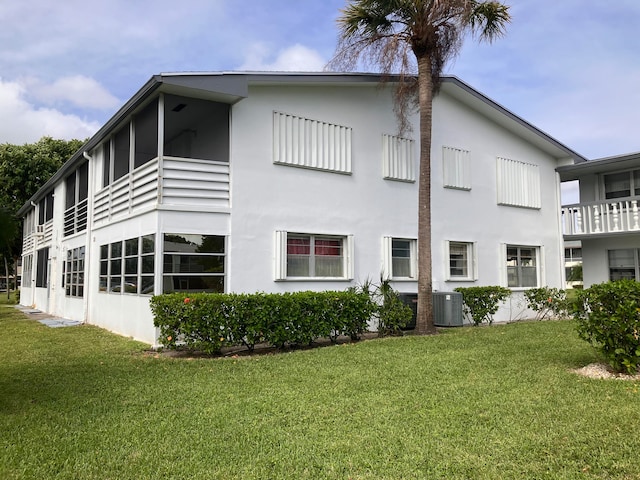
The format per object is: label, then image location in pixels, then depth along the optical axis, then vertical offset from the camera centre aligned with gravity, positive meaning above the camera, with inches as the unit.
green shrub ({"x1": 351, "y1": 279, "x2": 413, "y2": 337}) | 460.4 -34.9
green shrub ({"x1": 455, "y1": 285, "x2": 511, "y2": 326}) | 564.7 -30.0
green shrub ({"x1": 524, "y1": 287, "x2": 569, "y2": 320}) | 613.0 -32.0
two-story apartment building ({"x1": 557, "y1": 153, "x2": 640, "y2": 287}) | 677.9 +76.7
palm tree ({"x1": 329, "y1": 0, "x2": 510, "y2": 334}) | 479.8 +221.4
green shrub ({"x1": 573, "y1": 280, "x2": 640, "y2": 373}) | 268.7 -25.7
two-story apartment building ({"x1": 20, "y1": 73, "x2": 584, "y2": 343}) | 431.5 +80.8
